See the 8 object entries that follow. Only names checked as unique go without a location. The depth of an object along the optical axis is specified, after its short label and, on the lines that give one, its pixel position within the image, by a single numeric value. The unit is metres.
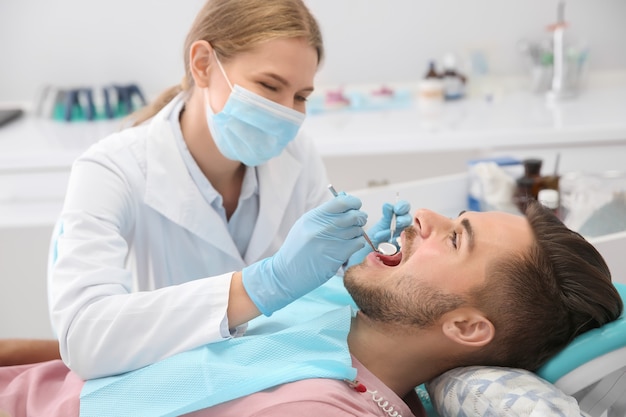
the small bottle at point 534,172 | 1.89
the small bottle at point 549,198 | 1.78
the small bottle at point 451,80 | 3.05
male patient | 1.27
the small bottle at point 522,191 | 1.88
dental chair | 1.12
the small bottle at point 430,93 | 2.98
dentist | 1.29
